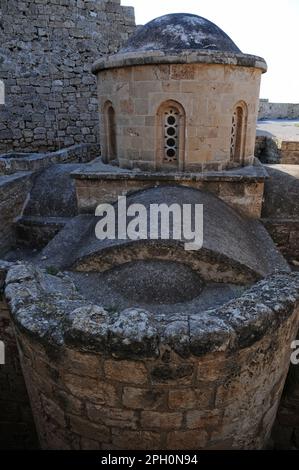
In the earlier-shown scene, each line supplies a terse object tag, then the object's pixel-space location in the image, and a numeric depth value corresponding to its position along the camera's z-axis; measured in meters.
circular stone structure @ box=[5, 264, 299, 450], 2.65
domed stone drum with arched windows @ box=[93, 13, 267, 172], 5.24
